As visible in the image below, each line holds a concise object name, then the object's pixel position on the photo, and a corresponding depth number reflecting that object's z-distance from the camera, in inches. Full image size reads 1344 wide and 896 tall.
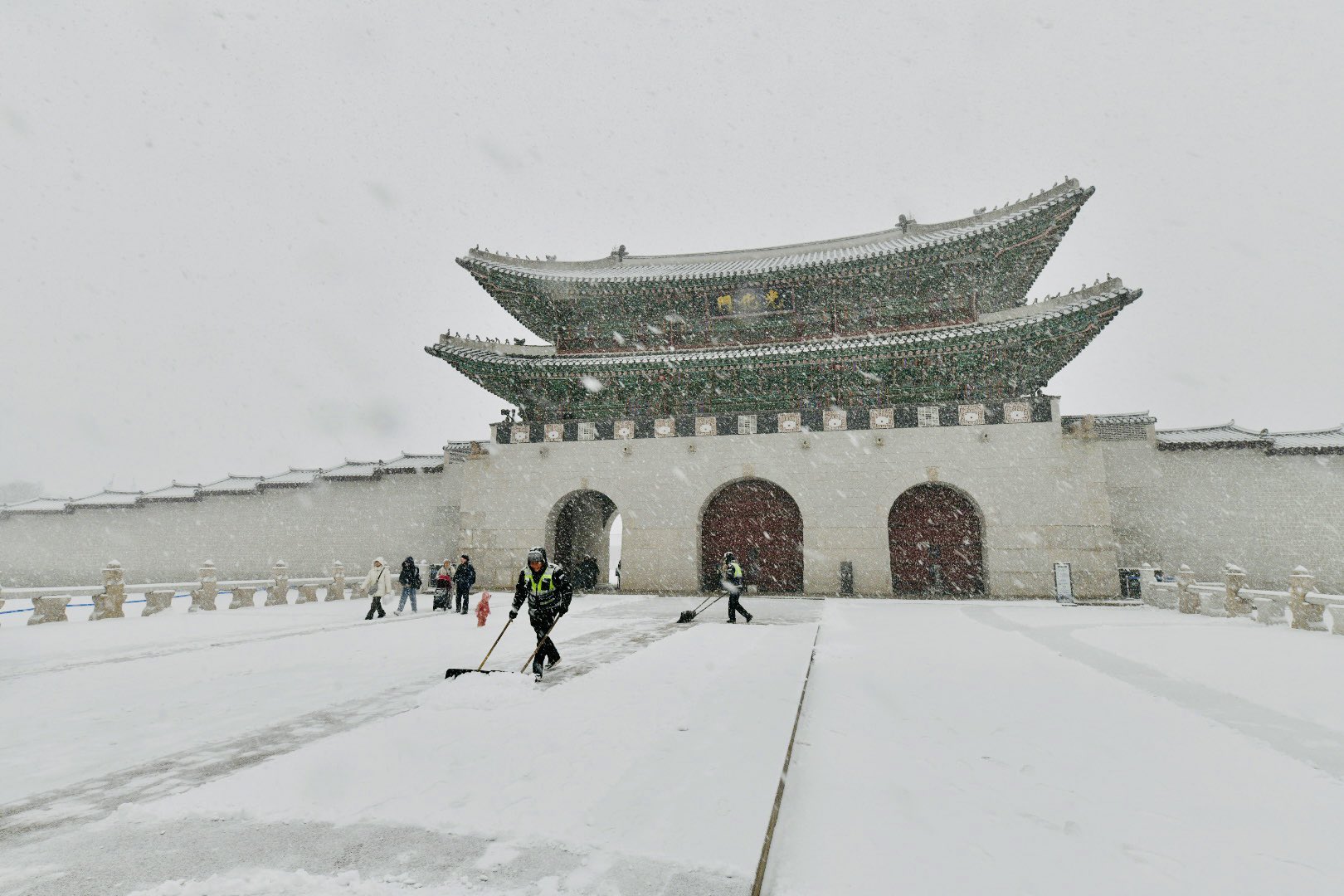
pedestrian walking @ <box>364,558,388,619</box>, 460.0
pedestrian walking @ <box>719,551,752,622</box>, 401.7
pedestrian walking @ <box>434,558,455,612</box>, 522.3
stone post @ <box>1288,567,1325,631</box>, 381.4
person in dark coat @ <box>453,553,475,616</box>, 490.0
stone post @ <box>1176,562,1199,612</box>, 479.8
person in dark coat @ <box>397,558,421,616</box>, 502.9
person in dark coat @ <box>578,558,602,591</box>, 724.0
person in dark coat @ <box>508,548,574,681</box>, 240.7
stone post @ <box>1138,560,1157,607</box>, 541.0
